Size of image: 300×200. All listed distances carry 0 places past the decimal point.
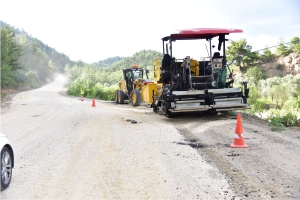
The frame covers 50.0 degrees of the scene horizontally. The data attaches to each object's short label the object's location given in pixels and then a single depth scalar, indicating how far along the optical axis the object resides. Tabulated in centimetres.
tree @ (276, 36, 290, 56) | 7206
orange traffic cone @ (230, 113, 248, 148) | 707
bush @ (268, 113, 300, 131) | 972
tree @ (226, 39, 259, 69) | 6738
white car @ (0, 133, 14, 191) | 458
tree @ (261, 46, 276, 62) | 7381
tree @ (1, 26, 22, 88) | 4488
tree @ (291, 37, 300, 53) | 6875
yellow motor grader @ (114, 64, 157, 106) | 1892
